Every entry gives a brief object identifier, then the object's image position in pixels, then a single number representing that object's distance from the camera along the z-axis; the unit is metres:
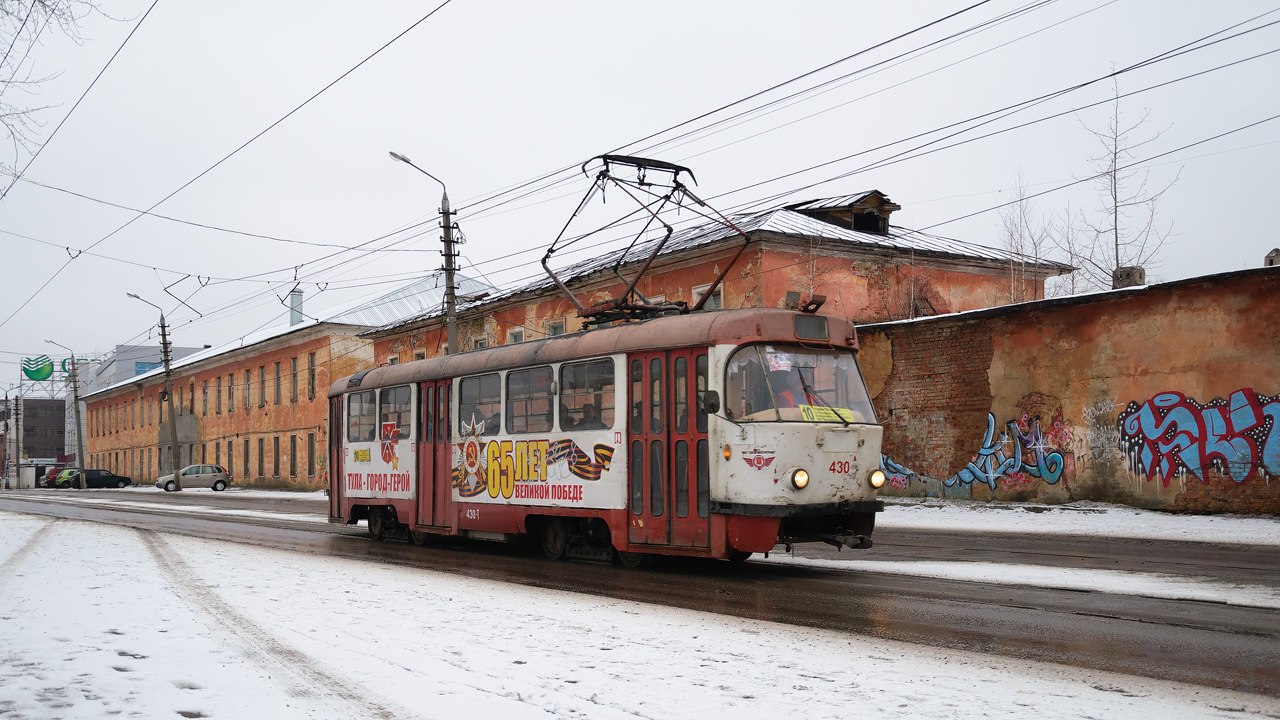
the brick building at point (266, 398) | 52.81
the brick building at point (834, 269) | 29.16
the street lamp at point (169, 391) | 52.91
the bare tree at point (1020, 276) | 33.25
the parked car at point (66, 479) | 75.31
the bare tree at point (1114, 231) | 32.91
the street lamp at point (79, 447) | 71.44
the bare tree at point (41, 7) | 8.66
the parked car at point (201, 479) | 58.25
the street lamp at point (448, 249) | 28.12
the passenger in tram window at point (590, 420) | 13.36
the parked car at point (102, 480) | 72.06
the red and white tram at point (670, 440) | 11.41
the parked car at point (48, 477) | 82.12
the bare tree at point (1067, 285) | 40.88
